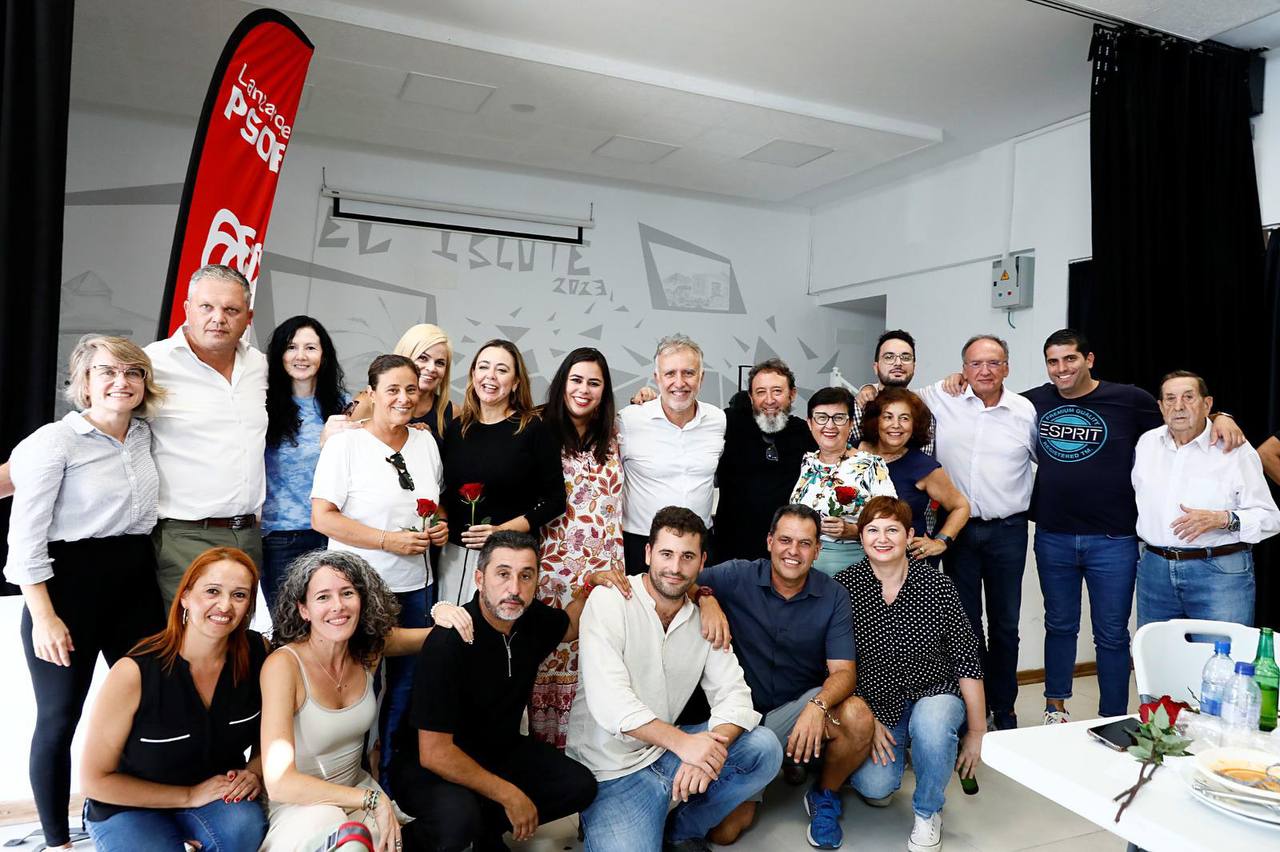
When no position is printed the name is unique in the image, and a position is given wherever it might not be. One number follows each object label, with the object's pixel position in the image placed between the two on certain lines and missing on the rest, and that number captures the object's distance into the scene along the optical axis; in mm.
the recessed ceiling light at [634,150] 6187
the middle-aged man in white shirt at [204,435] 2355
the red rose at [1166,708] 1787
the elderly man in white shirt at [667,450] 3010
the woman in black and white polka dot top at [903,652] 2783
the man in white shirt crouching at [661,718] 2361
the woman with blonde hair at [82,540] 2107
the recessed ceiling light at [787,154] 6219
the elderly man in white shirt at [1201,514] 3086
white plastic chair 2281
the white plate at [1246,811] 1396
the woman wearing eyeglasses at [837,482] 3037
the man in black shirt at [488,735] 2213
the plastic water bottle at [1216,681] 1871
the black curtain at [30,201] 2529
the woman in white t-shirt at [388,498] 2494
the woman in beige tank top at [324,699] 1978
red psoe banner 2736
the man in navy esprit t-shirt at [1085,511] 3398
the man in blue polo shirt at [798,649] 2680
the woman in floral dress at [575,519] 2818
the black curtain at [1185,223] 4348
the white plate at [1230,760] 1553
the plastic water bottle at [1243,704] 1806
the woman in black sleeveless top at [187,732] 1916
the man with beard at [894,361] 3660
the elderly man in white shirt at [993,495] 3496
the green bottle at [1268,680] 1853
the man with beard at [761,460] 3188
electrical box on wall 5957
